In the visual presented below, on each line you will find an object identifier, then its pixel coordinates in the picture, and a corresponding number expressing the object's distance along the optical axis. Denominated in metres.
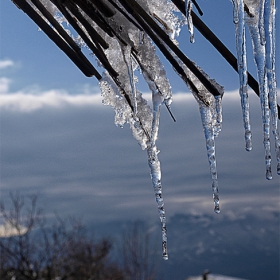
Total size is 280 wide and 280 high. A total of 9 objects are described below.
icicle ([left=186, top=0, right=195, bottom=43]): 1.41
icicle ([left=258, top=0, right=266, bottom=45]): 1.40
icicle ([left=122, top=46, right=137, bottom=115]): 1.47
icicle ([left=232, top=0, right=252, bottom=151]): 1.39
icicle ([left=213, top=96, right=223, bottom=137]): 1.44
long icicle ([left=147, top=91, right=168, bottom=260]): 1.56
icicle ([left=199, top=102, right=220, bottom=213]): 1.53
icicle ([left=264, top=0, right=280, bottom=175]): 1.40
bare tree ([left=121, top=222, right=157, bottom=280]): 21.01
